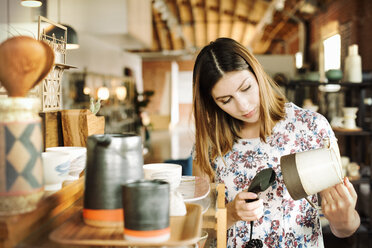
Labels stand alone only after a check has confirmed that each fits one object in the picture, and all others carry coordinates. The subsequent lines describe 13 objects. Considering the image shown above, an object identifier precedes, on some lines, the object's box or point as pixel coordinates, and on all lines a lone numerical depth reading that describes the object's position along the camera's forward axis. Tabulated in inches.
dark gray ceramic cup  23.8
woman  53.9
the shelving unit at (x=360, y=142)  165.6
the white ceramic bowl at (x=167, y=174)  36.7
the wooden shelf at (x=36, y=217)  24.7
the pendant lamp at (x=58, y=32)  49.5
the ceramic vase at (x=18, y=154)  25.2
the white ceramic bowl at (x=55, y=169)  32.5
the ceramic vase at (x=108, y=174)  26.5
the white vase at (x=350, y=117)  168.4
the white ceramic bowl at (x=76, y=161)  37.4
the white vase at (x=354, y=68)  168.7
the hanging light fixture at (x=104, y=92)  276.9
